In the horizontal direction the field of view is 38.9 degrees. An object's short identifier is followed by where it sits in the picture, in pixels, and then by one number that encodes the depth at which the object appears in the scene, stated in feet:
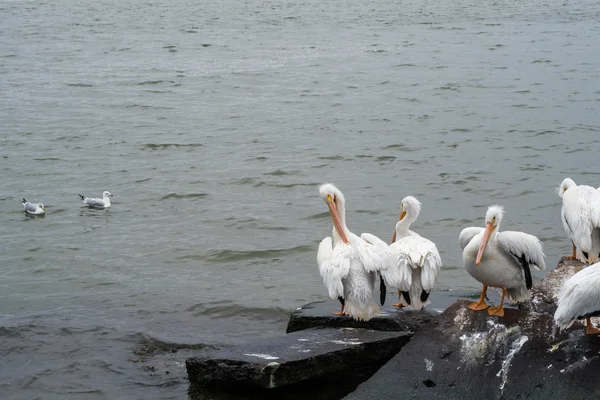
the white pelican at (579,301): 16.60
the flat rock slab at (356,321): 20.33
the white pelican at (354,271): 20.79
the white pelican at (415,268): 21.08
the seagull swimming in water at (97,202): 40.42
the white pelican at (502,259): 19.58
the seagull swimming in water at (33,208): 39.91
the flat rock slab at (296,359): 18.30
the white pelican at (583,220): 22.70
